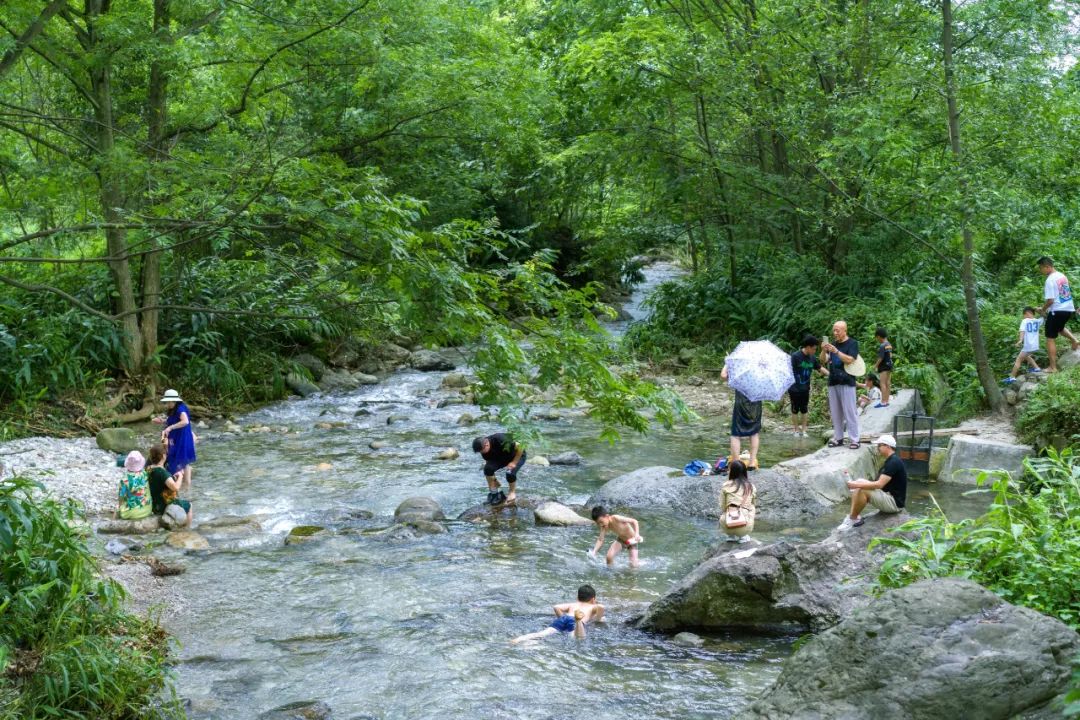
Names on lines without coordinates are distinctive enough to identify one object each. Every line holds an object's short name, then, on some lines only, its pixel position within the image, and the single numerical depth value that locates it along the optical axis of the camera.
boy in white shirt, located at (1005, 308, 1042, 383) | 14.48
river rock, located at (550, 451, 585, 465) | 14.52
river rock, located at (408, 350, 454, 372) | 22.91
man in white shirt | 13.98
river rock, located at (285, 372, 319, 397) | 19.62
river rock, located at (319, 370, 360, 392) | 20.38
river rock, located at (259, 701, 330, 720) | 6.33
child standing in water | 9.66
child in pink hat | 10.79
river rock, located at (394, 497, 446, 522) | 11.37
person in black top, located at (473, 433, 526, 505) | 11.90
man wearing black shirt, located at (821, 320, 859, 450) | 12.58
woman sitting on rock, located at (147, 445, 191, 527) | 10.84
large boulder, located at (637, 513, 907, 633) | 7.76
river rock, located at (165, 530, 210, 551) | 10.14
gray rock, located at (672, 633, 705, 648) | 7.62
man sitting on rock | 8.72
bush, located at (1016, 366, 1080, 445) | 11.96
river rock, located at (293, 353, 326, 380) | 20.53
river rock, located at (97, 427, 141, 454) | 14.09
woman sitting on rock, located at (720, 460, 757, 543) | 9.71
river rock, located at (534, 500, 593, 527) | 11.29
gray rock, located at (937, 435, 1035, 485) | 12.03
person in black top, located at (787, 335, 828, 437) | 14.25
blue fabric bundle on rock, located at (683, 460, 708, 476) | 12.38
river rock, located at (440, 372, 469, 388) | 20.75
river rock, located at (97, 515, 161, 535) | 10.46
